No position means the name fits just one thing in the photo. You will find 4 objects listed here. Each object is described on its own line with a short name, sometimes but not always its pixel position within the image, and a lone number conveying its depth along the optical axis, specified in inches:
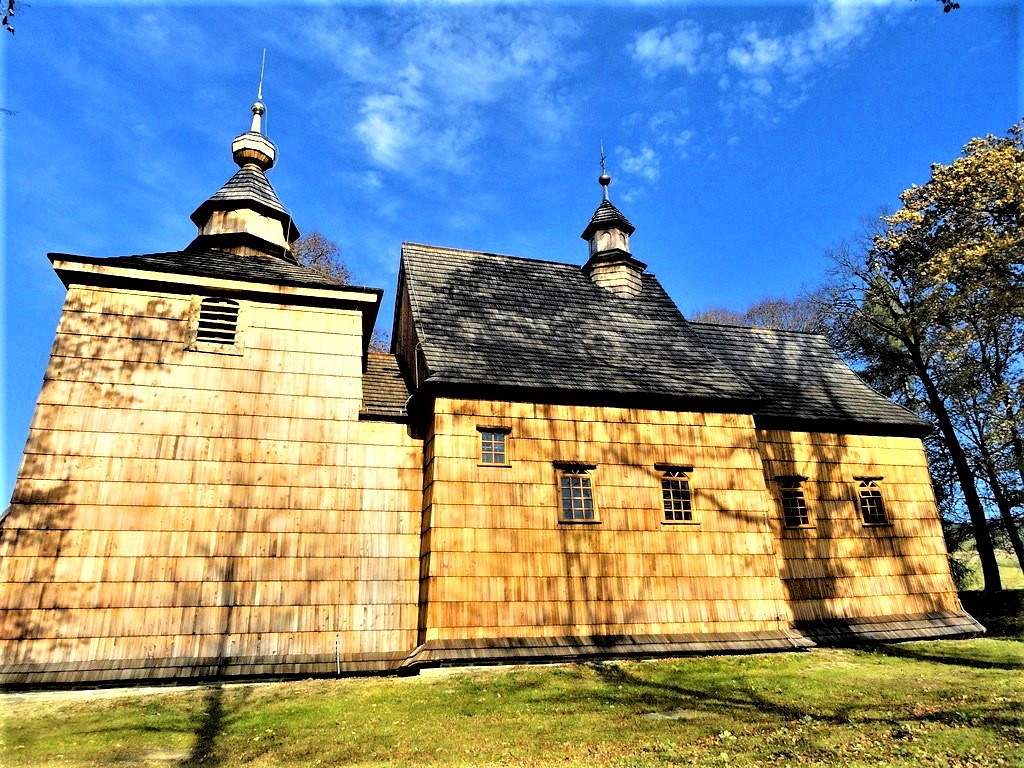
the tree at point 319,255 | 1149.1
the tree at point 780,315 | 1334.9
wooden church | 435.2
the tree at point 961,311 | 586.2
